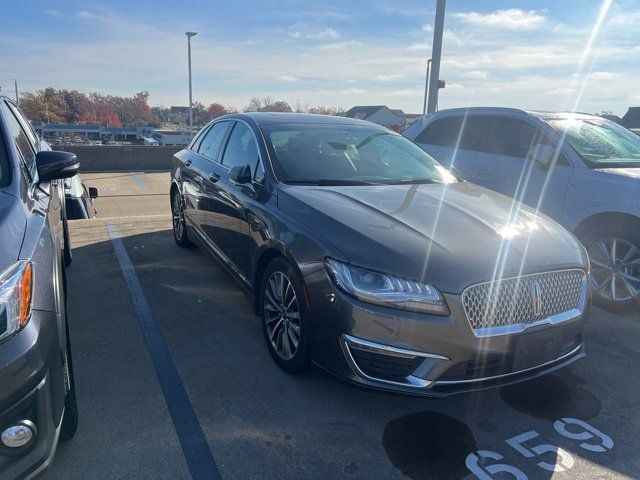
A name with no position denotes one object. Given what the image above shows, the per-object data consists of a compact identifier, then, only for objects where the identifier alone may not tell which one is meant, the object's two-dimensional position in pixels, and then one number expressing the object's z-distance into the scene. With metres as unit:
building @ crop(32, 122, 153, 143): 72.04
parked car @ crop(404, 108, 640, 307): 4.29
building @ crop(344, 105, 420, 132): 62.70
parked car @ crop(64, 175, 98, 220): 7.78
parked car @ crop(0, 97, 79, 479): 1.77
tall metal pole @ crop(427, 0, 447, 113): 8.62
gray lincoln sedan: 2.45
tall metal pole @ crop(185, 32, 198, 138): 29.12
